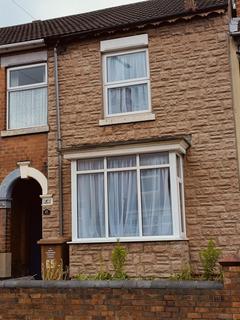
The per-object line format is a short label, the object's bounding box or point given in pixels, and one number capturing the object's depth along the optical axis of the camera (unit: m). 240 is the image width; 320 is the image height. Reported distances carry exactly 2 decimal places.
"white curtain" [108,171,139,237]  10.62
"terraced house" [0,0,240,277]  10.45
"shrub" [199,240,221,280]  9.00
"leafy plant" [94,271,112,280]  9.23
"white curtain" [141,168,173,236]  10.36
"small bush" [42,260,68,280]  10.41
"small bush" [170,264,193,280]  9.08
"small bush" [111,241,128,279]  9.48
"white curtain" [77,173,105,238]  10.85
